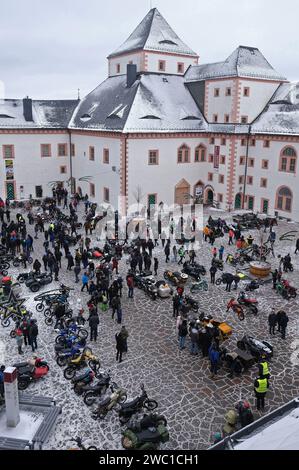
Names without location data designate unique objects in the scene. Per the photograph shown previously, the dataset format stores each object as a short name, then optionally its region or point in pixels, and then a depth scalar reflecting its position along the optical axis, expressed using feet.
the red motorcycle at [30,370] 49.06
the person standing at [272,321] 60.18
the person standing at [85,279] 74.40
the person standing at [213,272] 78.45
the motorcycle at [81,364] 51.29
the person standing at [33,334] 55.47
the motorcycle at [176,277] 78.74
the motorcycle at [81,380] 47.85
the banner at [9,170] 148.97
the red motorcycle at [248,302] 68.28
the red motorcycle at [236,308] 66.16
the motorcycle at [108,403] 44.29
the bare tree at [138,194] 130.82
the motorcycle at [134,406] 43.47
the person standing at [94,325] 58.41
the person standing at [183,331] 56.13
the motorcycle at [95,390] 46.50
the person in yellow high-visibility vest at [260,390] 44.45
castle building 129.49
